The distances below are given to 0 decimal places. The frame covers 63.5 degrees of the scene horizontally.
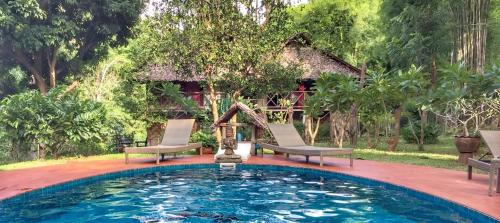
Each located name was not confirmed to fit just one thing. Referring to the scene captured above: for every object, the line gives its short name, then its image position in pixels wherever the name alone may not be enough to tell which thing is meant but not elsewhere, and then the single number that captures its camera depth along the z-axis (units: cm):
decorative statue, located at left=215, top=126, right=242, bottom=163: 1002
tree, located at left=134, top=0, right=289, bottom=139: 1252
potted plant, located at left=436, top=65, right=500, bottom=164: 1002
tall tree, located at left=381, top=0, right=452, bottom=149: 2102
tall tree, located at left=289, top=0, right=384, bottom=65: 2839
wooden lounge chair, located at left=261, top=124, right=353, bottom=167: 927
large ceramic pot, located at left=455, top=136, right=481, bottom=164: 987
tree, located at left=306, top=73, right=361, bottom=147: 1317
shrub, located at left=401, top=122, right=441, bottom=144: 1755
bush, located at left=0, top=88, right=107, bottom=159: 1047
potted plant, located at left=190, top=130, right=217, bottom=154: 1233
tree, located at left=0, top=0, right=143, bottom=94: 1741
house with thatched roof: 1945
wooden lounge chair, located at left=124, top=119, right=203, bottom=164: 975
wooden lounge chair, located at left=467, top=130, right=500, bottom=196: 591
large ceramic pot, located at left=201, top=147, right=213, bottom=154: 1235
